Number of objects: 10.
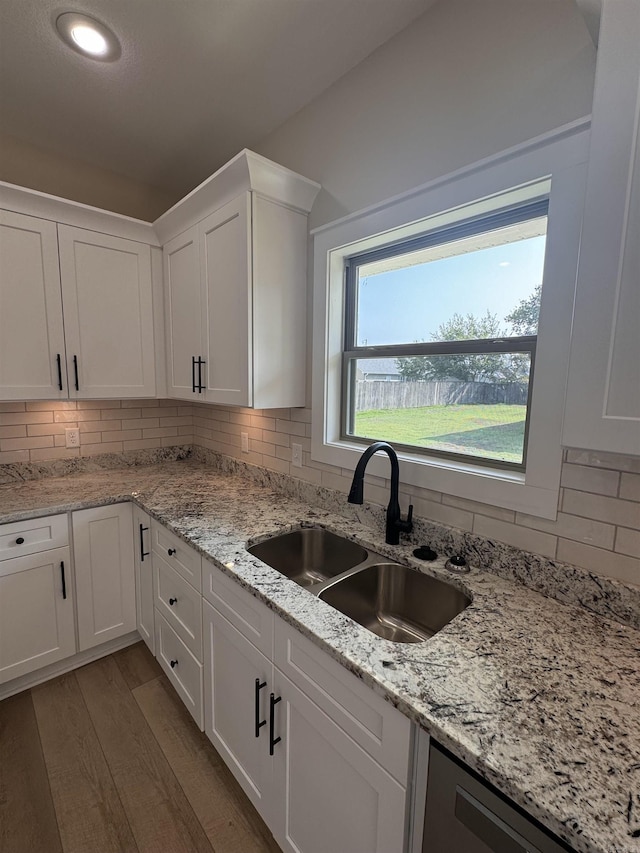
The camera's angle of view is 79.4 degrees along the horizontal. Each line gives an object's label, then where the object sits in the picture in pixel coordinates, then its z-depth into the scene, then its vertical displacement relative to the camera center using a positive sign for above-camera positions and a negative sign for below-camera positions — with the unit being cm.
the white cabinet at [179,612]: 158 -106
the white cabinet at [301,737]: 85 -98
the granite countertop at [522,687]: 59 -63
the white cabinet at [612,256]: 72 +25
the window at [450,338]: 130 +17
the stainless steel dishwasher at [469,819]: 62 -76
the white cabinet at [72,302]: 192 +39
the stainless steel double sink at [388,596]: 127 -74
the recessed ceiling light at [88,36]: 139 +126
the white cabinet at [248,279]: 167 +45
